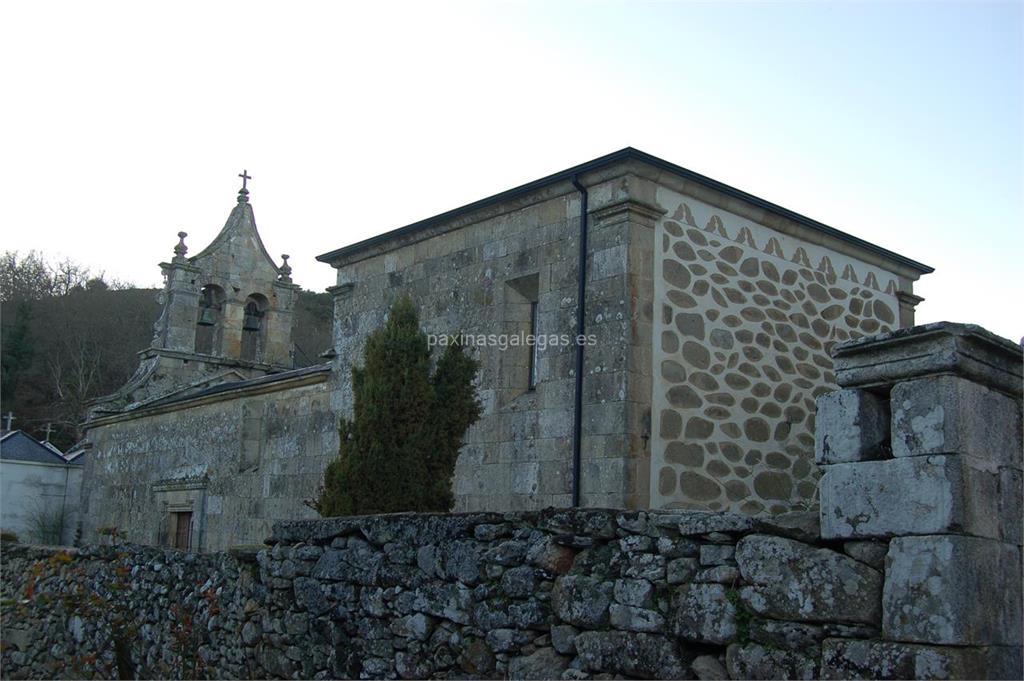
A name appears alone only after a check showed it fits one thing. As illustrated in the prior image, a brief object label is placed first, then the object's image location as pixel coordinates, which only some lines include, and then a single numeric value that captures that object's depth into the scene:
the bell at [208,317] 18.70
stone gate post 3.35
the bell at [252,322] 19.17
